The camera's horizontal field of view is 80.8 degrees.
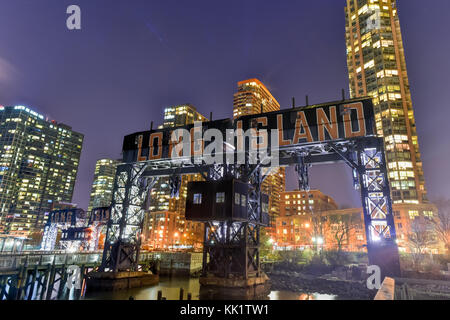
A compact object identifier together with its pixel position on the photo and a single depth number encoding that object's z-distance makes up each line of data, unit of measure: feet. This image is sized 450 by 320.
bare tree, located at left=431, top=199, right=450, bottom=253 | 171.83
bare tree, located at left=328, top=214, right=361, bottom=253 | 270.81
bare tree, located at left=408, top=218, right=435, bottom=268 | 184.47
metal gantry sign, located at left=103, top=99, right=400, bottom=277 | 71.77
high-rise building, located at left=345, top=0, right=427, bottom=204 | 312.09
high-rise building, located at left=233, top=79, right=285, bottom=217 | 612.45
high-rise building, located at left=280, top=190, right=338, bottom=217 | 483.10
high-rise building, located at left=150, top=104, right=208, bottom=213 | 586.86
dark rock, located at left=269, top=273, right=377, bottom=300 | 81.71
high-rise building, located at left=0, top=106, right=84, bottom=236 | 528.63
